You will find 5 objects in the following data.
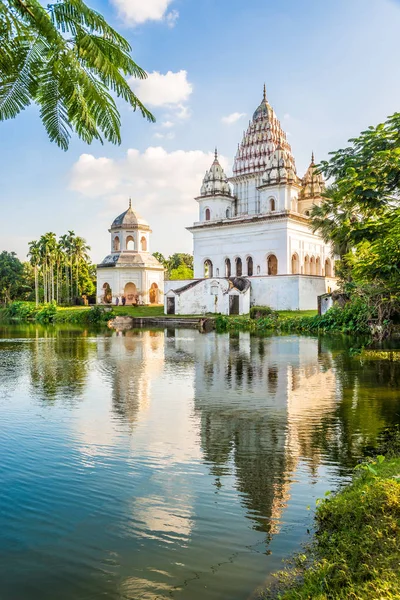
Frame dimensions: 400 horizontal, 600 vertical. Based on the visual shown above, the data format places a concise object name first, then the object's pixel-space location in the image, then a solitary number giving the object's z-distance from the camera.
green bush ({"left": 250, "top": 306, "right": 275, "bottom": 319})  34.59
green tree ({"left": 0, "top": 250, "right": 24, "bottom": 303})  62.72
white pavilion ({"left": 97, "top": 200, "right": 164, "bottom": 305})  50.59
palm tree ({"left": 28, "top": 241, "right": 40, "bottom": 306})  52.50
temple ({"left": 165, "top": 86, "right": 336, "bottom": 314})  39.72
